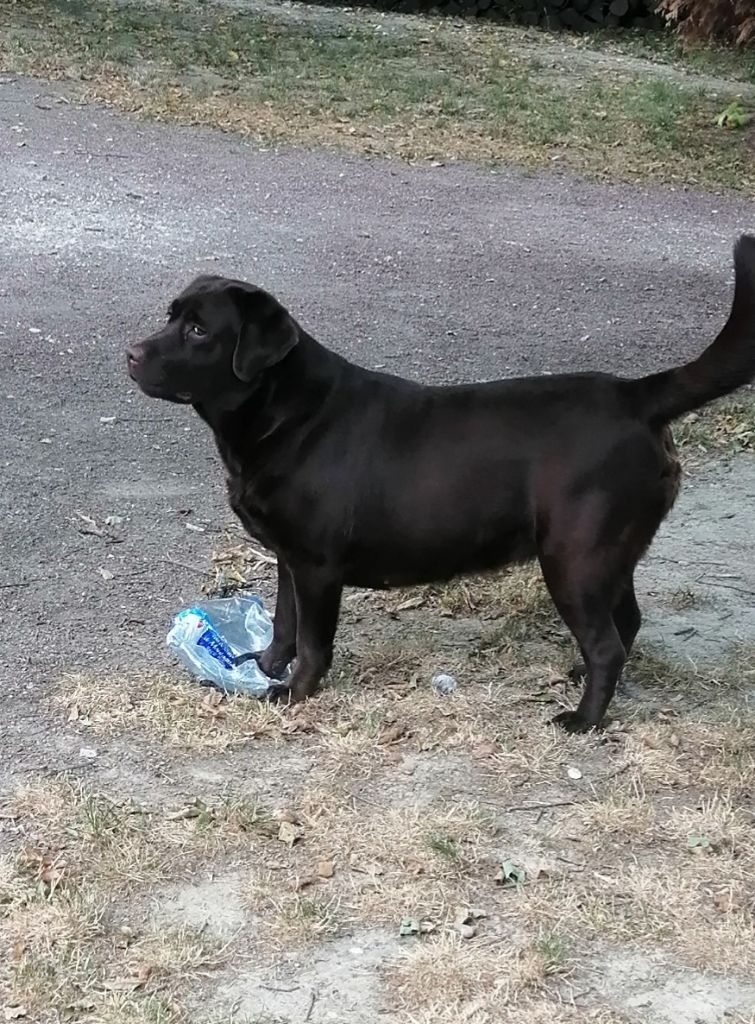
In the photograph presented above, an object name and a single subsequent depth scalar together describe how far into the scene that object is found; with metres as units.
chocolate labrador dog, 3.80
